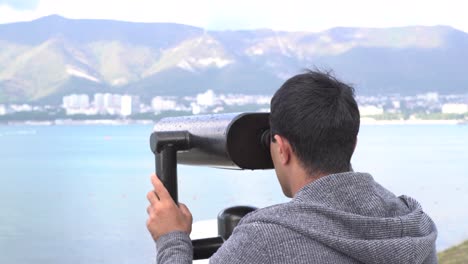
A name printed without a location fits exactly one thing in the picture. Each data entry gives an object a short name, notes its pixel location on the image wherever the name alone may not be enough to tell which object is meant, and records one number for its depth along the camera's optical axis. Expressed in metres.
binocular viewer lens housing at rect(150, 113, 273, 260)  2.80
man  2.61
